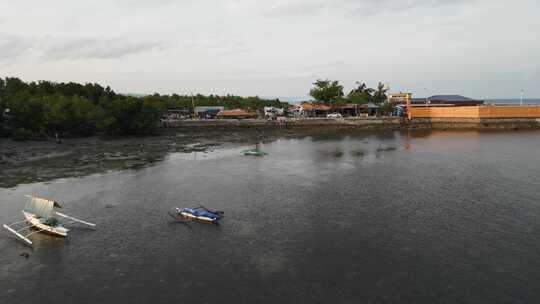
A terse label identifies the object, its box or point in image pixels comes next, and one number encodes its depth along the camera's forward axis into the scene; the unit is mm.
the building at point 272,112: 152388
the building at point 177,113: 144000
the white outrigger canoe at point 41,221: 32344
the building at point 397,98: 150125
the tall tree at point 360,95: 148375
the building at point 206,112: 143650
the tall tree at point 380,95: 169625
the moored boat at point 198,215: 35406
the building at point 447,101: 154000
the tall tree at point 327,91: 154750
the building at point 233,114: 134000
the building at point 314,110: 148875
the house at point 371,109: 145625
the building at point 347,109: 147875
